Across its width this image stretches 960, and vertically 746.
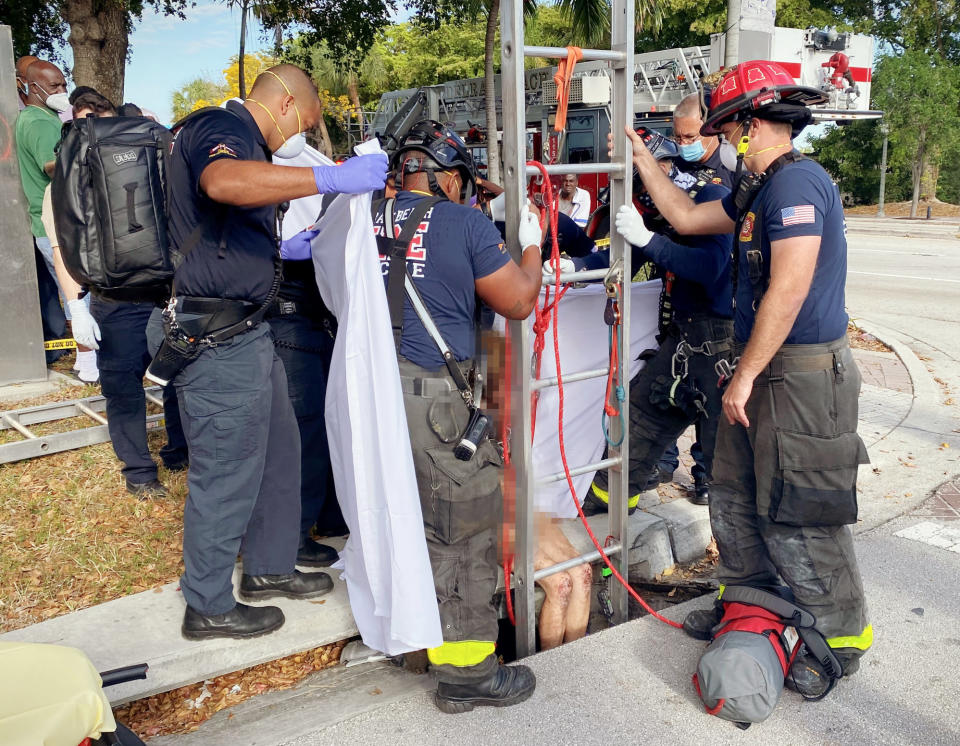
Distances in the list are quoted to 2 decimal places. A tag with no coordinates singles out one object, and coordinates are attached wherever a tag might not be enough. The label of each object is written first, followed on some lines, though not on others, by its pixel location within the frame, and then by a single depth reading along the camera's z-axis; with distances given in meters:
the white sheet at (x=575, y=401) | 3.62
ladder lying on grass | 4.89
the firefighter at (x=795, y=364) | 2.83
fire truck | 12.43
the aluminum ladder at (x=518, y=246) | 2.85
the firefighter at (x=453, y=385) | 2.80
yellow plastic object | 1.63
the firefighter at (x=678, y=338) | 3.67
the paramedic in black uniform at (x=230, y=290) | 2.73
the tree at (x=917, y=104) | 26.58
